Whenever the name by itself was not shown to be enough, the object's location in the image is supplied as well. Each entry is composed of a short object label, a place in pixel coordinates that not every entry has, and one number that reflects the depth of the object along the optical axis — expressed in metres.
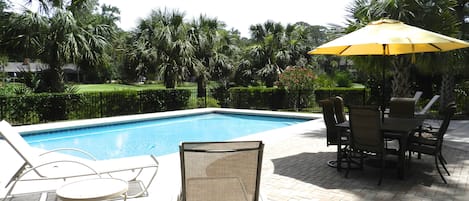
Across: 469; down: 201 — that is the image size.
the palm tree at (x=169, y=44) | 14.52
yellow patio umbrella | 4.60
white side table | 2.88
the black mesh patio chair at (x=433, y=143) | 4.52
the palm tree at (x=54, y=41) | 10.69
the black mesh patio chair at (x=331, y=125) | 5.39
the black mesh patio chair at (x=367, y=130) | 4.32
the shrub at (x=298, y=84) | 14.74
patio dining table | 4.48
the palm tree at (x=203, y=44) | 15.86
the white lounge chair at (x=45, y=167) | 3.75
